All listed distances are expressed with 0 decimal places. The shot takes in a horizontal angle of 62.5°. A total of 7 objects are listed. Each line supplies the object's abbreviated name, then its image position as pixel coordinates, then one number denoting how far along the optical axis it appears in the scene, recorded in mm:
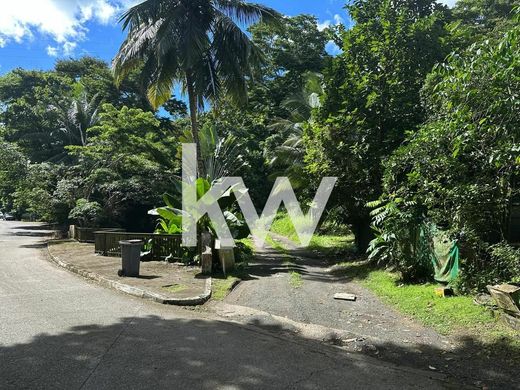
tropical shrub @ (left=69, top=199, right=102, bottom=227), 20091
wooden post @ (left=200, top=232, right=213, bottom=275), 11602
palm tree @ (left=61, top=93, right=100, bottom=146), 29094
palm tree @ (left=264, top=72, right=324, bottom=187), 24312
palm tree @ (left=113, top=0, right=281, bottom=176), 15242
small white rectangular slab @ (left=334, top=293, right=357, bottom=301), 9391
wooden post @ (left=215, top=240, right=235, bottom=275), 11977
